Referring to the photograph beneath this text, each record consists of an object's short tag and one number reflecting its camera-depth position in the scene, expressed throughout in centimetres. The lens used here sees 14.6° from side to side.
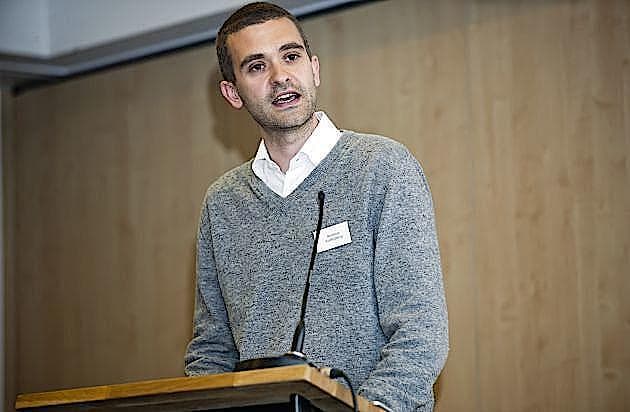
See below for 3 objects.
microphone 343
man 368
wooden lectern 330
